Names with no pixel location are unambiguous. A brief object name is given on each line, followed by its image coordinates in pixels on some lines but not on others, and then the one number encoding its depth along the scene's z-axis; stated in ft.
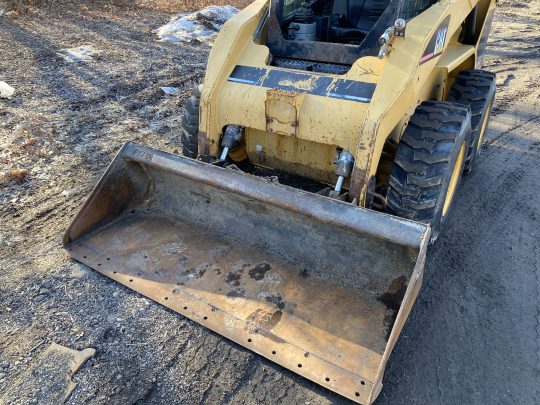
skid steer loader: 8.54
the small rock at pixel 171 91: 21.84
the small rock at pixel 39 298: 9.56
